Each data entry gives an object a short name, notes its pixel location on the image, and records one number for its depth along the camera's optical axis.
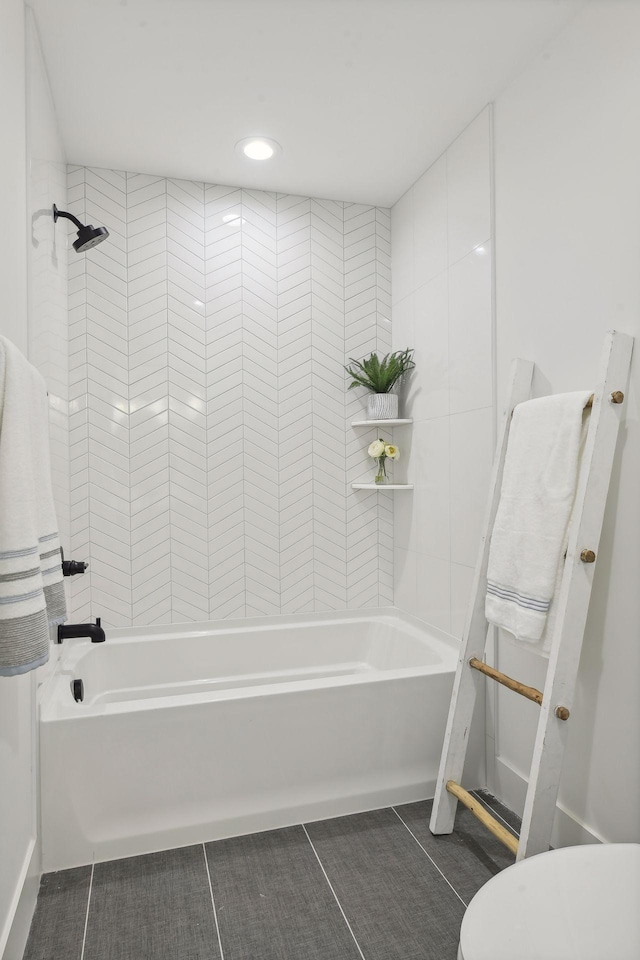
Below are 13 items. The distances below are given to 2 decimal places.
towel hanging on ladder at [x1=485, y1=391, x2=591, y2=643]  1.66
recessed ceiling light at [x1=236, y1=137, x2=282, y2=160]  2.41
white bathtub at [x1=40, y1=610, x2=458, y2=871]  1.84
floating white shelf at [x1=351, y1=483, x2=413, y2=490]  2.80
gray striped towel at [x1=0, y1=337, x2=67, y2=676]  1.04
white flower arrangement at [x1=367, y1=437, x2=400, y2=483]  2.83
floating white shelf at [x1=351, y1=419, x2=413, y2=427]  2.79
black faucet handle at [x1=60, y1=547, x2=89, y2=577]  1.73
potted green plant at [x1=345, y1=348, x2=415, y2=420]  2.80
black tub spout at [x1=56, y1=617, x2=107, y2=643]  1.94
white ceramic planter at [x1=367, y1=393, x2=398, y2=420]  2.82
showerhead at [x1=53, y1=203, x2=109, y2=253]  2.00
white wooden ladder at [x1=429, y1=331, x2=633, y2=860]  1.56
